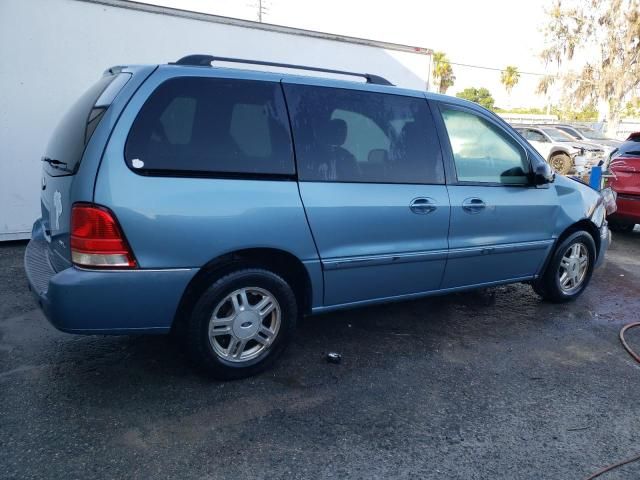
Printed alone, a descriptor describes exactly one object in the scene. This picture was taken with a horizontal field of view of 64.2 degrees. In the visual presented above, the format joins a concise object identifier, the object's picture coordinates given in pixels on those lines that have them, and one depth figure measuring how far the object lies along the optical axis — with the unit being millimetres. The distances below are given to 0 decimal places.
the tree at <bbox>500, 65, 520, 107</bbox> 56406
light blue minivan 2523
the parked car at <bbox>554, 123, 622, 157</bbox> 17519
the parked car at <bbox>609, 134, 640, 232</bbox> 7074
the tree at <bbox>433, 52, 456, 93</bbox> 50250
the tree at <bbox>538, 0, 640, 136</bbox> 28906
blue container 6066
